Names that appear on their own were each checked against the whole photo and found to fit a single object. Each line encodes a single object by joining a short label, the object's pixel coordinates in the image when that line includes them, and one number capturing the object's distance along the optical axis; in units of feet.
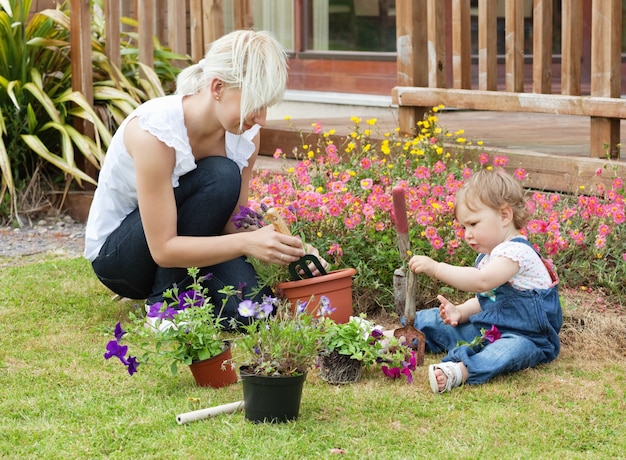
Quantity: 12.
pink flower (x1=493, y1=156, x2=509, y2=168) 13.70
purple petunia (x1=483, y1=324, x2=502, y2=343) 10.44
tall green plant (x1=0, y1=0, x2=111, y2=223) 19.08
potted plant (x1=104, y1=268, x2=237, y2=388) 9.39
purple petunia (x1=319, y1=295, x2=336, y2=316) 9.69
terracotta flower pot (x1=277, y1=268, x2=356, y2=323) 11.41
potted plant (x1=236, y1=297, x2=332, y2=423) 8.61
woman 10.34
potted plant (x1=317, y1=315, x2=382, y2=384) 9.62
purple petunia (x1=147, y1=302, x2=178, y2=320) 9.41
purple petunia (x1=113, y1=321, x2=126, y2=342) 9.36
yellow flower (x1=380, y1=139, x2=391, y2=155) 13.92
